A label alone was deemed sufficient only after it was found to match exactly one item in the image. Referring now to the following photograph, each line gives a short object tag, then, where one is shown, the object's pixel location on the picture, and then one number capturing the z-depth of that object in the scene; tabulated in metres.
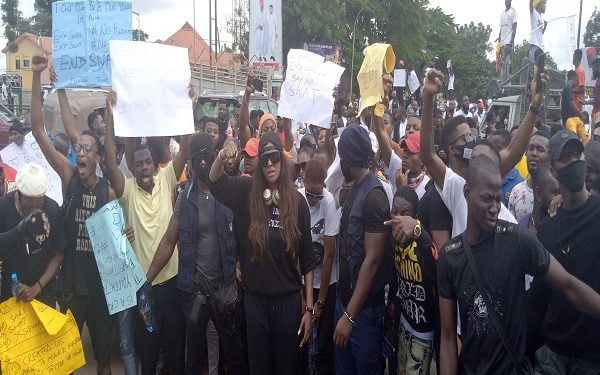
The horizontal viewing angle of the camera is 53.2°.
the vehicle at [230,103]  16.30
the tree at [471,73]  54.75
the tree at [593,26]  65.69
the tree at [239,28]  40.62
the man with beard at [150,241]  4.43
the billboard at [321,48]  34.41
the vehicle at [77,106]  14.50
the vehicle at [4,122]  11.81
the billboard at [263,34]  27.66
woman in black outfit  3.86
